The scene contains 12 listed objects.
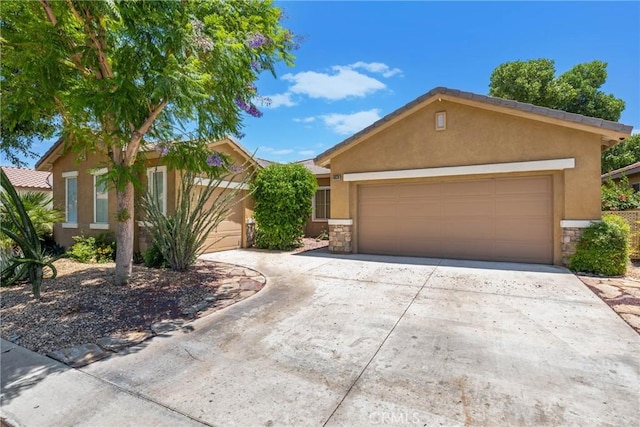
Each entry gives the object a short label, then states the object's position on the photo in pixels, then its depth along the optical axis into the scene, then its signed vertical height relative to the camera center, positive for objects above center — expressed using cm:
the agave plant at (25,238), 586 -53
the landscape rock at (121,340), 414 -172
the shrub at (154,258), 874 -129
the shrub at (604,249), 746 -90
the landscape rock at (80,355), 377 -175
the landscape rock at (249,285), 677 -161
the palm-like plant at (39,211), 877 -3
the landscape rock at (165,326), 464 -171
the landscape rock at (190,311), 526 -168
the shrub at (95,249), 1003 -126
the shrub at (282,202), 1176 +31
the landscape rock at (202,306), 554 -166
